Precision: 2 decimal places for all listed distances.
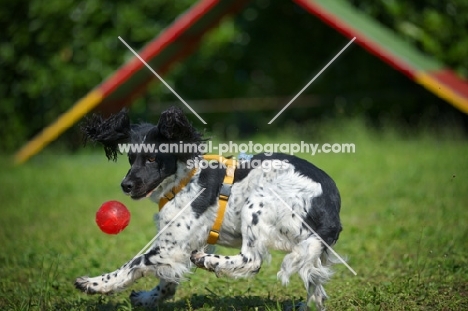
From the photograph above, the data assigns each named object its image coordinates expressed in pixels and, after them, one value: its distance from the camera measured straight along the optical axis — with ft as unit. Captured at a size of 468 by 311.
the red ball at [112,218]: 30.48
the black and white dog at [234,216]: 28.14
